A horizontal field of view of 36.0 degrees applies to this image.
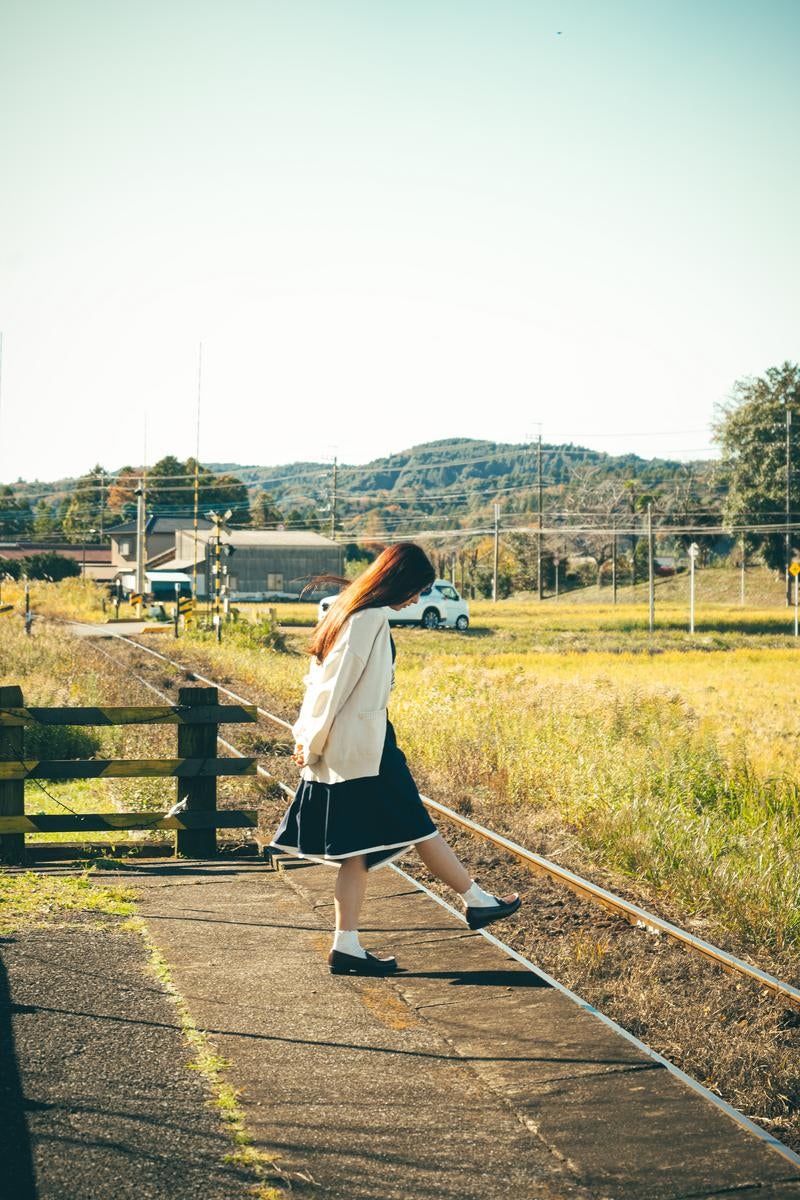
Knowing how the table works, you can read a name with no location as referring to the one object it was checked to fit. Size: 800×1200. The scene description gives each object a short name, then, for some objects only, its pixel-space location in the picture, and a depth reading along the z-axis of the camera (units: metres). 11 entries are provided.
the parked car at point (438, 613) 42.47
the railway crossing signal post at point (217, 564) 31.32
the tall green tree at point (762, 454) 75.00
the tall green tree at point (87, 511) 120.69
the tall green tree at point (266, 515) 122.05
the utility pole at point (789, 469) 71.93
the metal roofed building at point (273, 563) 81.12
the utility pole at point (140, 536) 54.06
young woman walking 5.24
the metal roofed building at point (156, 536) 97.88
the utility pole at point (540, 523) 75.29
